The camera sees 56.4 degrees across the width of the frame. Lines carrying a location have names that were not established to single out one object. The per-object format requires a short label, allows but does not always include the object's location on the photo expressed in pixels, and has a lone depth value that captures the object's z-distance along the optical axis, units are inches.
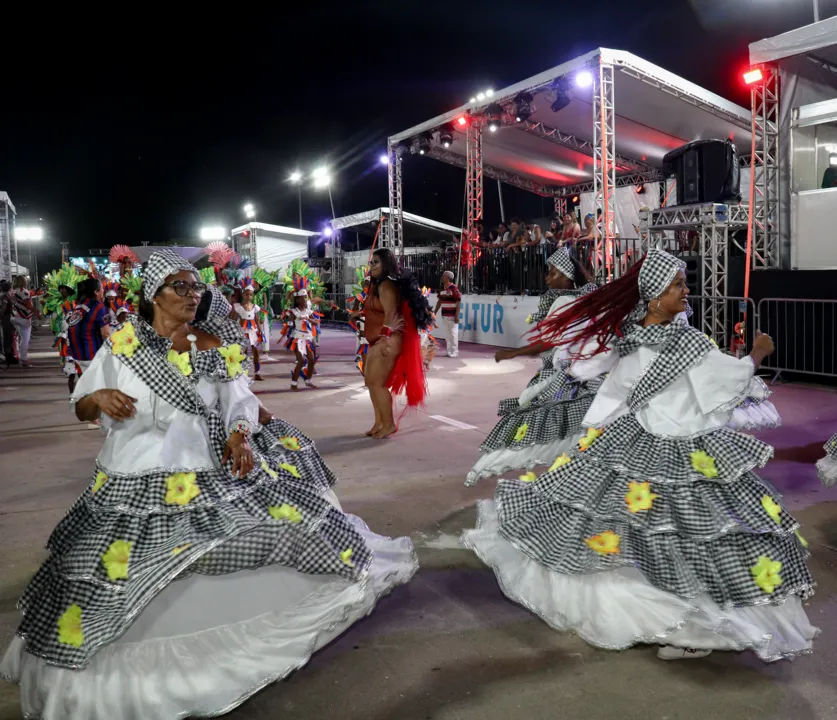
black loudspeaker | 491.8
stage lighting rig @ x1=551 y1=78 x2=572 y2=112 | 606.6
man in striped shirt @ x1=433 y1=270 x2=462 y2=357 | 619.8
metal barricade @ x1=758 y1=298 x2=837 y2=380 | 408.3
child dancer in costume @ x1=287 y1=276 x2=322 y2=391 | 470.3
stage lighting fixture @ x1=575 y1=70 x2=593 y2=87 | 571.8
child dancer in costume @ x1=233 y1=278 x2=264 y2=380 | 487.2
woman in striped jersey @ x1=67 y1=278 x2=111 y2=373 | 354.3
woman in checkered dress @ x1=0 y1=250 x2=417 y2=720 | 103.7
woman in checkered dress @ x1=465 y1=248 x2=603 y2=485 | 194.7
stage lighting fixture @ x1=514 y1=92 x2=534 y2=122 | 666.2
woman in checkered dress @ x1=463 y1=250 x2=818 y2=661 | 120.5
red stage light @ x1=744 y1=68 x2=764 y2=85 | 441.7
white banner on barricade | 681.6
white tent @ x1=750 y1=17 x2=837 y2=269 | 434.0
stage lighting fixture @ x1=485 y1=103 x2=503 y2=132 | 712.4
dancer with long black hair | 302.5
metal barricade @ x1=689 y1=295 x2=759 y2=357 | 454.3
